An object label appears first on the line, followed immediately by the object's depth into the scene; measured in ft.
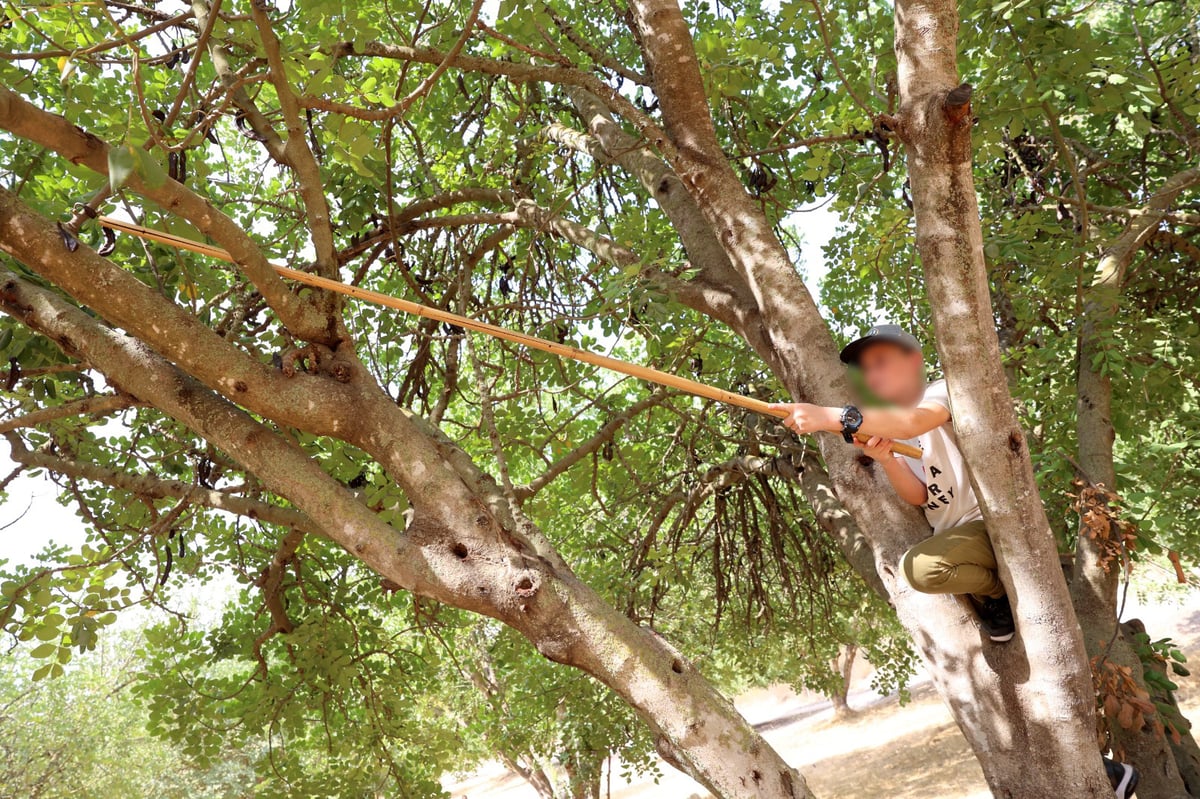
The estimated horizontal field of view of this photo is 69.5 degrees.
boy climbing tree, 7.57
